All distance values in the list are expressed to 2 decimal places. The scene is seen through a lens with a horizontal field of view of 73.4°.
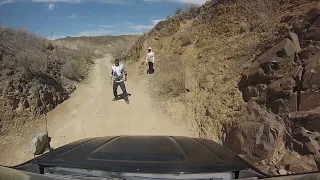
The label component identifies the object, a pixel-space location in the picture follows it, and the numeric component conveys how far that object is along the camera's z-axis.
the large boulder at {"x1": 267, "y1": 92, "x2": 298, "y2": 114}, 4.93
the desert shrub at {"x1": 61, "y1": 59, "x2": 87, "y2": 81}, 10.25
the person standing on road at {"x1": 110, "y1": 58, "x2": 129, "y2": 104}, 8.06
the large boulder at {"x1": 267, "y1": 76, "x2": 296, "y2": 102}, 5.18
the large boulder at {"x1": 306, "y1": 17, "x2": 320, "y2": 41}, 5.45
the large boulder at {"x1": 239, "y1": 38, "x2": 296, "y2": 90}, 5.79
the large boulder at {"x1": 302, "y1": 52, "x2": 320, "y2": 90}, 4.71
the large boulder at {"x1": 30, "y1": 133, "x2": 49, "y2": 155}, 5.89
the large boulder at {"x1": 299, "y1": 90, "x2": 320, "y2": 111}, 4.54
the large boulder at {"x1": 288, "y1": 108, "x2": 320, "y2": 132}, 4.28
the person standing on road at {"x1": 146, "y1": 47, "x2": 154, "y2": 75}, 11.09
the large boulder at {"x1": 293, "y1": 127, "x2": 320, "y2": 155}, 4.14
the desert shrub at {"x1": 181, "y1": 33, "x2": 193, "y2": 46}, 11.49
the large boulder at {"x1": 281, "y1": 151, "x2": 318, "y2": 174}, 4.01
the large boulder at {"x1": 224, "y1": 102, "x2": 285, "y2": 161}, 4.59
